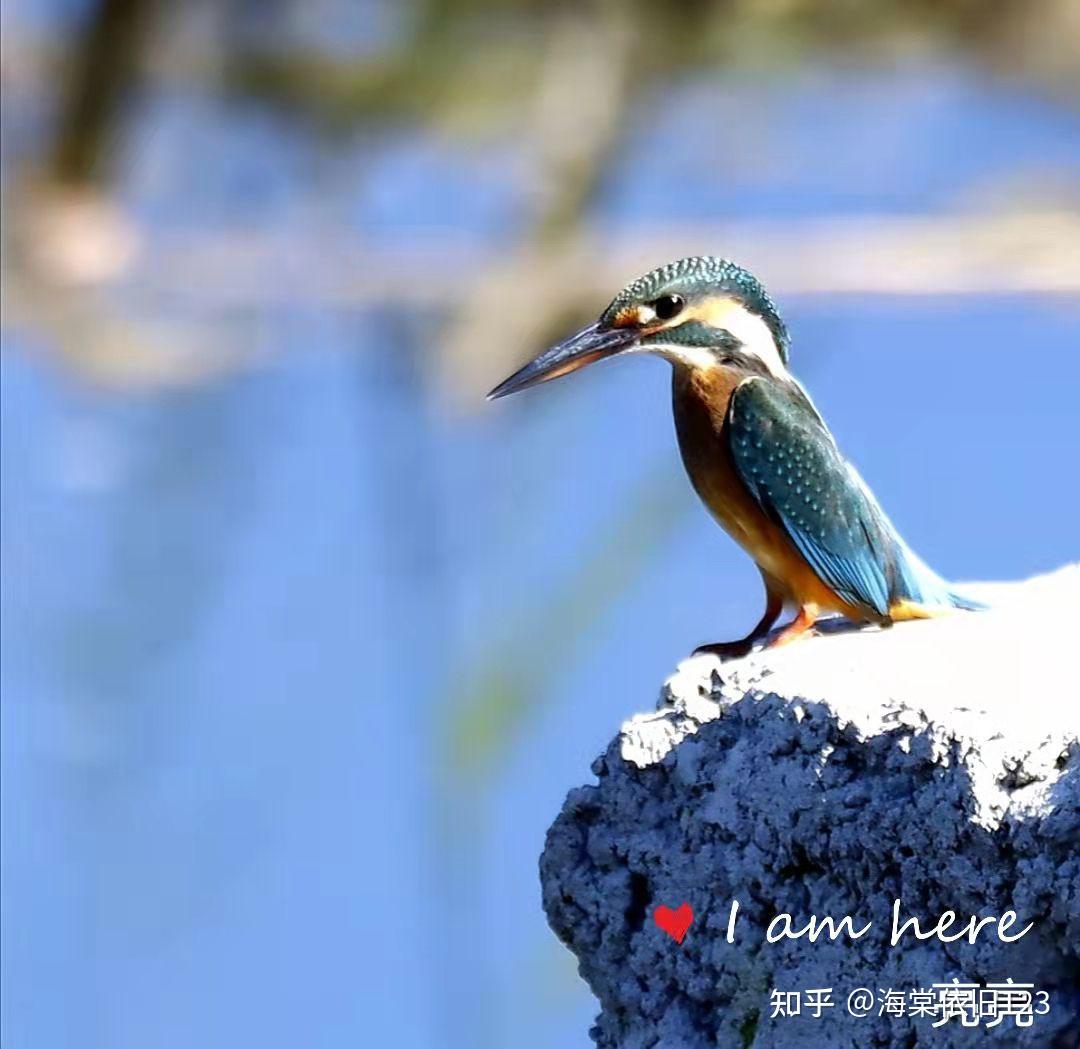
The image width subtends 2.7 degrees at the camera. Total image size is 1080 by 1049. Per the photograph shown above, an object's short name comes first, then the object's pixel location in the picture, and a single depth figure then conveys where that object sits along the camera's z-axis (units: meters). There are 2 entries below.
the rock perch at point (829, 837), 5.51
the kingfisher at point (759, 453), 5.69
